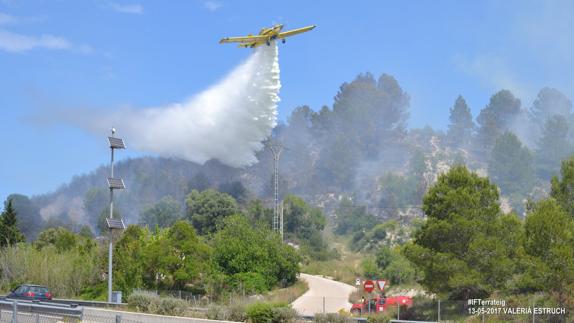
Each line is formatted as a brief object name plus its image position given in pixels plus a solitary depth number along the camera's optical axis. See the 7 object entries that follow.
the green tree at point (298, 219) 118.56
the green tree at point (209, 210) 112.44
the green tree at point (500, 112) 176.00
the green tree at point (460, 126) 183.12
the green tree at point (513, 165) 145.50
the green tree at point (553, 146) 155.00
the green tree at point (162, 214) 131.25
